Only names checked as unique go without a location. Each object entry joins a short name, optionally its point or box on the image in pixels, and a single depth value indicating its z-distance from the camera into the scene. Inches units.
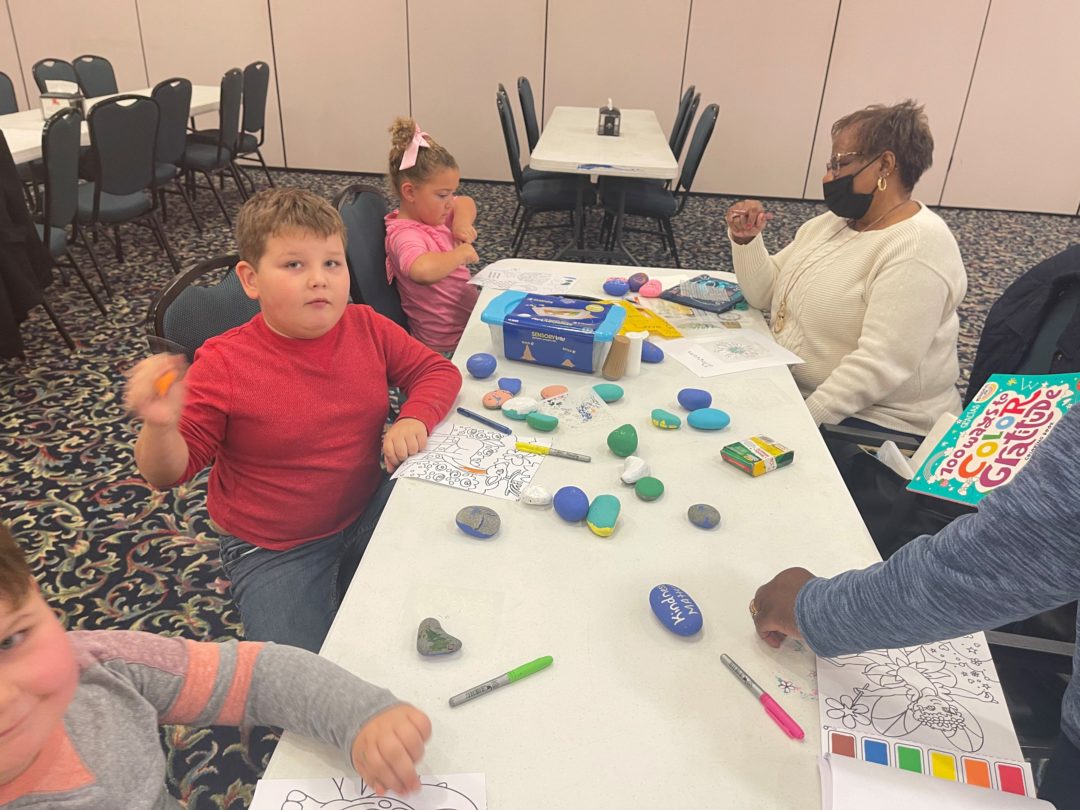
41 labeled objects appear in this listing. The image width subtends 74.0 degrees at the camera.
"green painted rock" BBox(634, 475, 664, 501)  44.9
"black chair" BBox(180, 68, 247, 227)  183.3
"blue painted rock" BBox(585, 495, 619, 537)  41.6
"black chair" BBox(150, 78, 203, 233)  161.0
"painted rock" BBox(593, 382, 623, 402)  56.7
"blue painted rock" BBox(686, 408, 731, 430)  52.5
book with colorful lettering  45.2
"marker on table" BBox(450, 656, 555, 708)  31.6
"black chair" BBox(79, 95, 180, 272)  136.4
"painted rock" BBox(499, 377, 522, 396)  57.4
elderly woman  63.6
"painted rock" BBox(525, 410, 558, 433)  51.8
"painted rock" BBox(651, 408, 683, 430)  52.8
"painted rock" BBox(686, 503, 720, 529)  42.6
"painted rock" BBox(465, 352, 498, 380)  59.6
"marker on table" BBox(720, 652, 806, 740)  30.7
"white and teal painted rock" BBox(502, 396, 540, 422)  53.5
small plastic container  59.5
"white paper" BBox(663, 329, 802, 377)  63.1
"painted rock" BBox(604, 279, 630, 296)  79.5
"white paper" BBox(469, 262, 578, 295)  79.3
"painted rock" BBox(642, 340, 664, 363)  63.3
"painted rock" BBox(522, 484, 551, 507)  43.9
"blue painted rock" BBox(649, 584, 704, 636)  35.0
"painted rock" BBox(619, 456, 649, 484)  46.4
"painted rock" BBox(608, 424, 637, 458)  48.8
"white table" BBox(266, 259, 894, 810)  29.3
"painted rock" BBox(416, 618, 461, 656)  33.5
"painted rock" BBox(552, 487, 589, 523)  42.5
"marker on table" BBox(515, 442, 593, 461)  48.9
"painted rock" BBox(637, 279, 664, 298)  79.0
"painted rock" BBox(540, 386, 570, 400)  56.9
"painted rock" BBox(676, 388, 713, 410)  55.4
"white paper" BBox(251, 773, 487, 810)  28.0
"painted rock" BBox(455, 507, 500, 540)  40.9
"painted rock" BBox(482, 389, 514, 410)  55.2
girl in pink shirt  76.2
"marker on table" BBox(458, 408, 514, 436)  52.3
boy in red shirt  47.7
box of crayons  47.6
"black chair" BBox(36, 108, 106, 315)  118.5
